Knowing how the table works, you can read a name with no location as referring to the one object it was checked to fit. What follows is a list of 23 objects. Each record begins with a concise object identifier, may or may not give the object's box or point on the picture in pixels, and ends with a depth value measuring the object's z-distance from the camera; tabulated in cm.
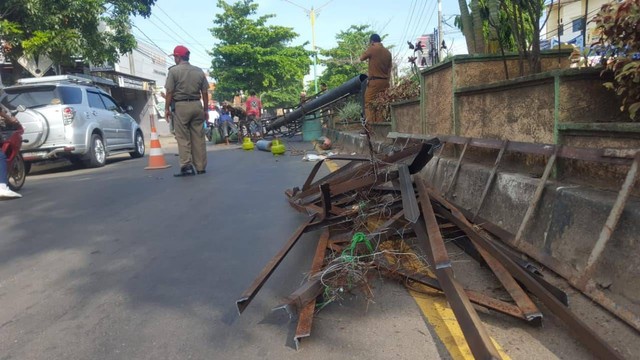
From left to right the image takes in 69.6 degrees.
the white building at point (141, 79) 2597
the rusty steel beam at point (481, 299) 245
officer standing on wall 1010
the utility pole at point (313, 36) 3738
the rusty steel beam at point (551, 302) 205
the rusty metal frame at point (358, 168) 344
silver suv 959
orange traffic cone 1011
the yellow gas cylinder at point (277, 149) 1244
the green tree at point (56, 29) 1252
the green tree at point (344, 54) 3838
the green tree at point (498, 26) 506
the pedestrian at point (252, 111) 1786
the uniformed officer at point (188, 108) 853
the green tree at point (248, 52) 3253
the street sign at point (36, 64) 1394
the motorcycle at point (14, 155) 742
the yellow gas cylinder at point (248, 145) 1439
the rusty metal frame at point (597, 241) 249
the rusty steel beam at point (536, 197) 337
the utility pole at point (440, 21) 2423
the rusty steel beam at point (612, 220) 259
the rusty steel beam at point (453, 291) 189
